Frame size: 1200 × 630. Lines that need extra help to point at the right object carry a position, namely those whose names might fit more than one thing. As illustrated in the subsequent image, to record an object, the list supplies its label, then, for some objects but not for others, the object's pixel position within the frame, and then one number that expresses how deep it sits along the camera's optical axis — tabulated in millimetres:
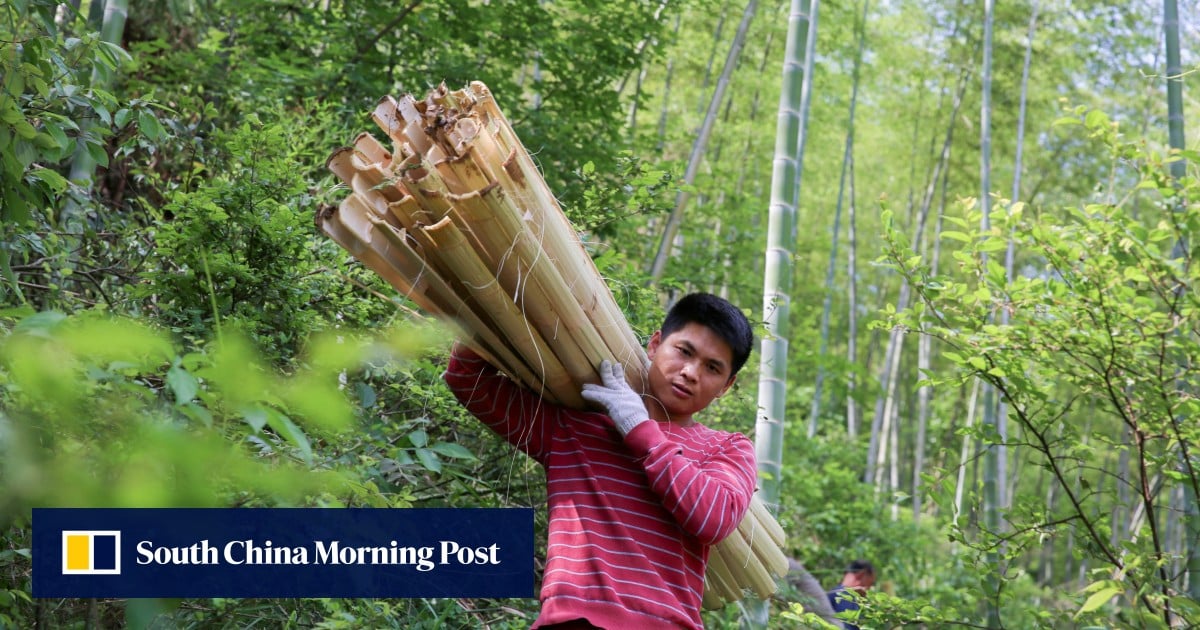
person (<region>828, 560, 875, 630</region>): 6660
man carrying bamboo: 1955
